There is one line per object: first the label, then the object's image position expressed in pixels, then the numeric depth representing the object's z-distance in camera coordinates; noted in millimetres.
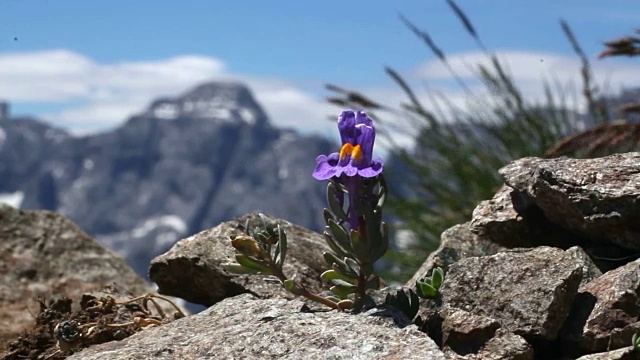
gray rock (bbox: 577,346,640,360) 2692
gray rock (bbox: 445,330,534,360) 2746
